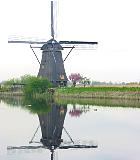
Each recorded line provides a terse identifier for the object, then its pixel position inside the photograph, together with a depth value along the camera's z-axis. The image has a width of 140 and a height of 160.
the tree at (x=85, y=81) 76.84
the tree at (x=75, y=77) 78.38
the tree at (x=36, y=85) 59.08
